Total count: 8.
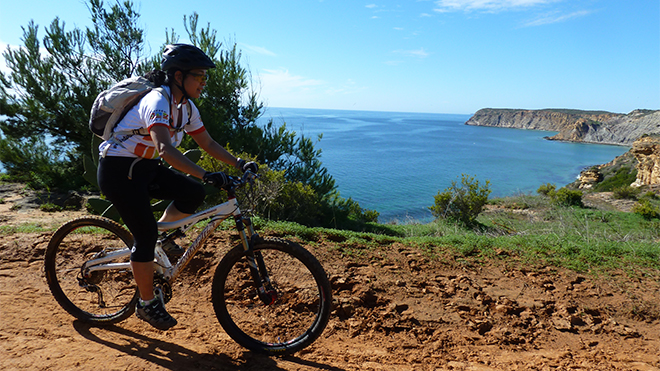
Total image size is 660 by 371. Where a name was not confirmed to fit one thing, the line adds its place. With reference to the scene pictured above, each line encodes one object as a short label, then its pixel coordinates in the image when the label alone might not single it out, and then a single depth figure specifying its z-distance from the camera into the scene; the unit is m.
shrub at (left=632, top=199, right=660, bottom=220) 16.58
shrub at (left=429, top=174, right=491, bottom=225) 14.02
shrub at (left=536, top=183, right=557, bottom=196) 27.03
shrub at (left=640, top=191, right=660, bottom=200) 24.20
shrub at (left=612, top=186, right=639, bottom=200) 26.33
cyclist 2.62
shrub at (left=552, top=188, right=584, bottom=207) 20.39
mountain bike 2.96
